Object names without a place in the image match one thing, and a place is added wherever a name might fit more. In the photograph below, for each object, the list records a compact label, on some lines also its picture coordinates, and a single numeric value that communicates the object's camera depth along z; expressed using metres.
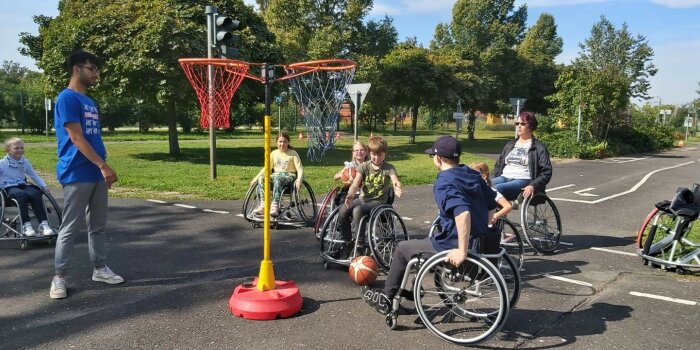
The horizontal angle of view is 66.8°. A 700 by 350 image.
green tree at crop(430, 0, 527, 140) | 36.72
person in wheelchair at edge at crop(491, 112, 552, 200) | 6.76
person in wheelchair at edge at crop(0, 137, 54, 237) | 6.40
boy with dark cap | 3.81
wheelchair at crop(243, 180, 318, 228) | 7.88
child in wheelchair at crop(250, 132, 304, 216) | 7.78
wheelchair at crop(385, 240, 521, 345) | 3.80
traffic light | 6.05
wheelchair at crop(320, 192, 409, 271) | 5.43
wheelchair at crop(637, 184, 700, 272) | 5.76
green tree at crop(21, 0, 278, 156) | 16.72
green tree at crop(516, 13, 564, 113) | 41.91
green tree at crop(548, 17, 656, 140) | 25.76
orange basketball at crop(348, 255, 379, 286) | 5.19
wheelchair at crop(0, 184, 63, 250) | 6.30
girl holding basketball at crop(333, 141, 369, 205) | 6.17
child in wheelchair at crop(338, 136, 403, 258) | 5.71
